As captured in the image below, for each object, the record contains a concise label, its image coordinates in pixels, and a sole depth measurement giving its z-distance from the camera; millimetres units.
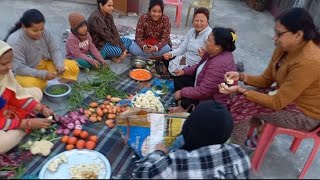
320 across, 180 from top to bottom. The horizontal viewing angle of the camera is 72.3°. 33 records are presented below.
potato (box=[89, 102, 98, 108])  2716
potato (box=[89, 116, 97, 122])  2559
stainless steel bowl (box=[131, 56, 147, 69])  3506
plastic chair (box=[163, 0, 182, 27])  4836
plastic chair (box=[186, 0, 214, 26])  4990
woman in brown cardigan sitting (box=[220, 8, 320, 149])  1837
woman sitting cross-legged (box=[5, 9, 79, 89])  2583
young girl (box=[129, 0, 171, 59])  3545
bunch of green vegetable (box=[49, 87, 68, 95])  2819
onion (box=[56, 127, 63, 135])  2379
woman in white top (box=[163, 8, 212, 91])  3028
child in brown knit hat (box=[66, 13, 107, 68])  3167
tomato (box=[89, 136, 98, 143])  2288
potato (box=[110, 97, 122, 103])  2844
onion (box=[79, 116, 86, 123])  2529
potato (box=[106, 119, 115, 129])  2530
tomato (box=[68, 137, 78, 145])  2235
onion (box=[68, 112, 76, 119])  2533
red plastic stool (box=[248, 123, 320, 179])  1979
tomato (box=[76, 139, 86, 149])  2192
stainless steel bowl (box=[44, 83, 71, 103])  2742
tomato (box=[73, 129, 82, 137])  2324
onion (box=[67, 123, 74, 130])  2429
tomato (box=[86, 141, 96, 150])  2211
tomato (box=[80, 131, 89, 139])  2307
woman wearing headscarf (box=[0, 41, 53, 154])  2085
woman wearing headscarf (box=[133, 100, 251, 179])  1490
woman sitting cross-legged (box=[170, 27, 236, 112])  2361
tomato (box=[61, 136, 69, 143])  2276
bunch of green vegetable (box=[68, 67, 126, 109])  2813
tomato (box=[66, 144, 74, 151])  2193
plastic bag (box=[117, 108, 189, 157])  2039
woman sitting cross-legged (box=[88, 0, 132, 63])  3422
